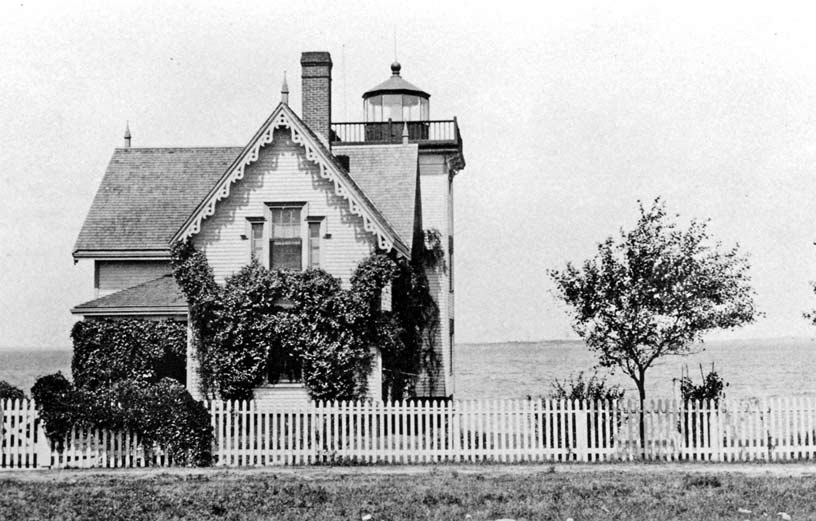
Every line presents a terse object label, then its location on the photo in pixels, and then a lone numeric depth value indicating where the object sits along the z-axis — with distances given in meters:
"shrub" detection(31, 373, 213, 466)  20.34
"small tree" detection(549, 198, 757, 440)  23.08
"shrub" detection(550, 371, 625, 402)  23.56
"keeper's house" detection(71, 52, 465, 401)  25.95
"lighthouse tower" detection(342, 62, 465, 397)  35.81
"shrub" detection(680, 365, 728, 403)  23.78
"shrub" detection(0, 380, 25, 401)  23.06
